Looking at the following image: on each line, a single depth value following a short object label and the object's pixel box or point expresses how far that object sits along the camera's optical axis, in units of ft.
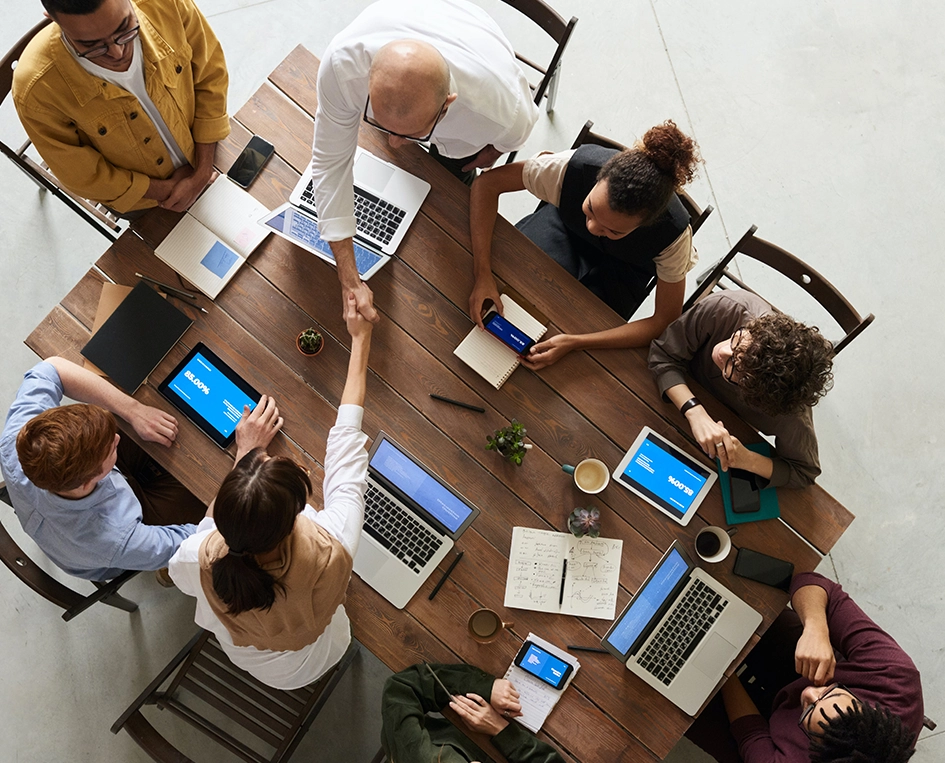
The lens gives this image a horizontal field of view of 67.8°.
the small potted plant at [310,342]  6.91
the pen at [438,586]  6.70
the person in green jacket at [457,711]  6.22
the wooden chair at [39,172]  7.13
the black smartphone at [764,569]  6.86
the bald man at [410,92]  5.68
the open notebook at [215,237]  7.13
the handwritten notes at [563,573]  6.75
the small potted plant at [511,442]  6.77
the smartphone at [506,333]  7.13
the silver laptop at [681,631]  6.66
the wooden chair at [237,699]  6.97
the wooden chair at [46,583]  6.35
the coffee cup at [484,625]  6.64
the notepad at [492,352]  7.11
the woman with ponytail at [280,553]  4.97
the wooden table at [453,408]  6.67
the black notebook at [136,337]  6.88
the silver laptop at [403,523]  6.70
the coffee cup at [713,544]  6.82
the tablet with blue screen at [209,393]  6.87
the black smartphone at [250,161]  7.34
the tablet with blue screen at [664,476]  7.00
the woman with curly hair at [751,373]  6.10
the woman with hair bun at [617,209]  6.25
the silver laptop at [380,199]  7.29
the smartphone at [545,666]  6.57
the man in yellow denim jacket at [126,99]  5.89
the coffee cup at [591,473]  6.91
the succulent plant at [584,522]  6.77
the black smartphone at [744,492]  6.94
